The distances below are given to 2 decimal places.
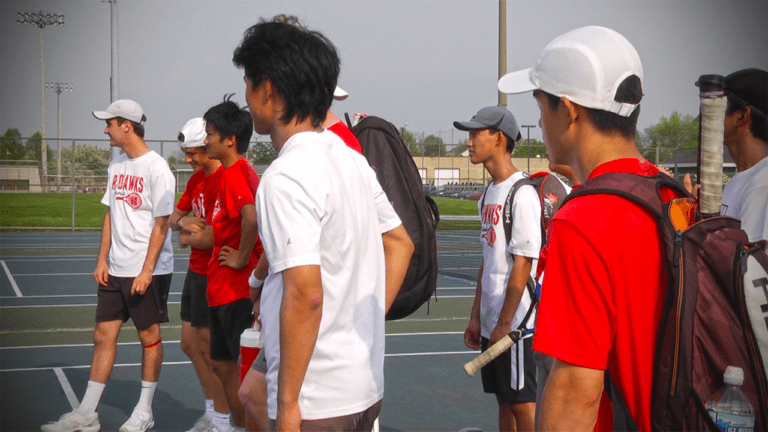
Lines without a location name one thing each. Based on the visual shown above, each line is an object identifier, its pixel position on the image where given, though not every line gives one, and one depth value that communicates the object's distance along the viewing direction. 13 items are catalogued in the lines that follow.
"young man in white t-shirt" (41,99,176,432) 5.00
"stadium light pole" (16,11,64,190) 44.72
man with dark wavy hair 1.96
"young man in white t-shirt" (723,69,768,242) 2.62
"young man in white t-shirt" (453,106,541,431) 3.65
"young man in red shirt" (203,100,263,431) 4.08
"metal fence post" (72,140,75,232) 21.85
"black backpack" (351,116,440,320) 2.84
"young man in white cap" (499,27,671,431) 1.44
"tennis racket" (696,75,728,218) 1.49
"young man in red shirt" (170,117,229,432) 4.53
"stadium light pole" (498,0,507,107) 14.24
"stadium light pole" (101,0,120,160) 18.78
